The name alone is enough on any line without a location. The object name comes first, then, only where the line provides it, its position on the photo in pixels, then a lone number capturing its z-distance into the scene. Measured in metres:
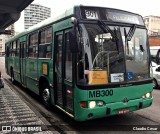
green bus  5.31
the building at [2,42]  126.81
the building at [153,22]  80.25
